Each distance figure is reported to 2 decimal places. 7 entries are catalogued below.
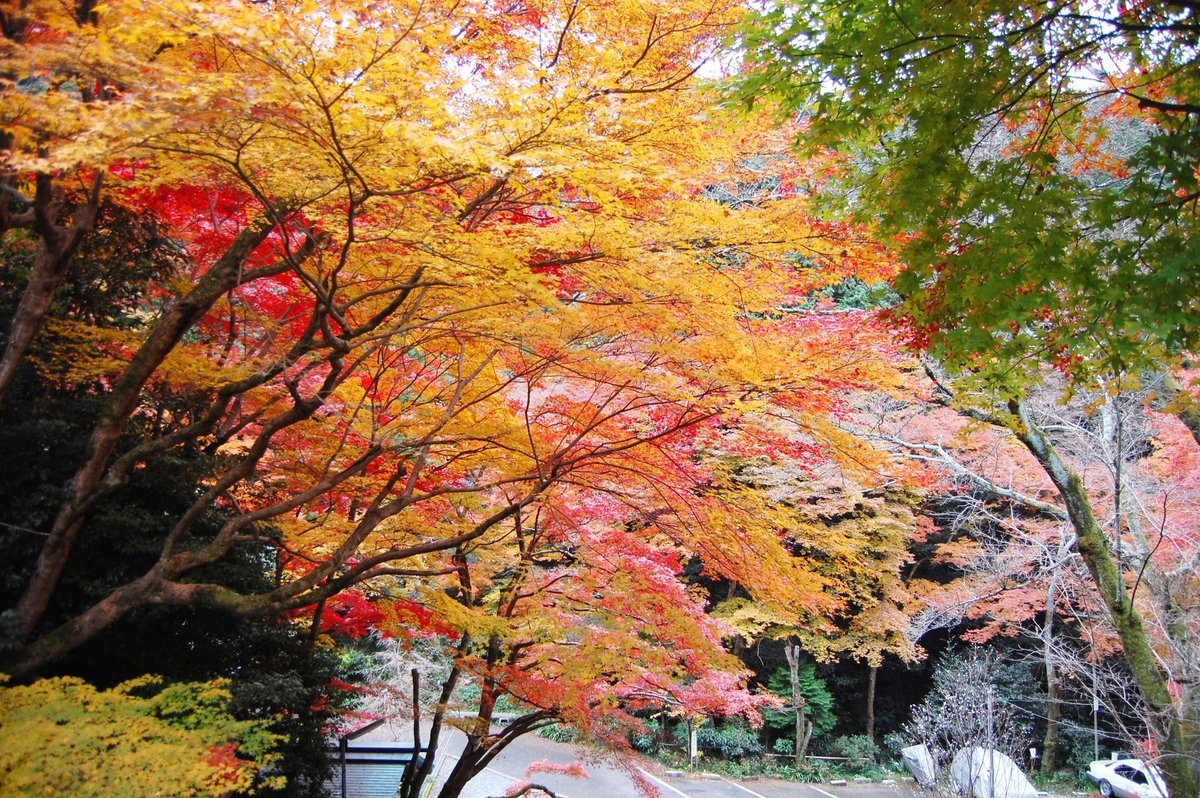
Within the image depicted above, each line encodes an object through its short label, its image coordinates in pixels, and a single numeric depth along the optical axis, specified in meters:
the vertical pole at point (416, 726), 7.25
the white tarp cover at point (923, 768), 8.07
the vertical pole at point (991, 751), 7.14
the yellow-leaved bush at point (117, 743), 3.21
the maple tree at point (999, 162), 2.85
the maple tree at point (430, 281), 3.23
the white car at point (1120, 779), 11.77
